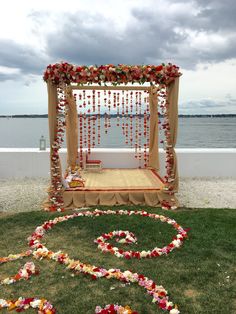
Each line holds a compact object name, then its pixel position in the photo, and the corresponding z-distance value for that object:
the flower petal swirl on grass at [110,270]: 3.06
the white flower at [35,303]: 2.93
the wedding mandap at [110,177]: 5.71
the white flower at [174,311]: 2.83
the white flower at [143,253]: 3.88
